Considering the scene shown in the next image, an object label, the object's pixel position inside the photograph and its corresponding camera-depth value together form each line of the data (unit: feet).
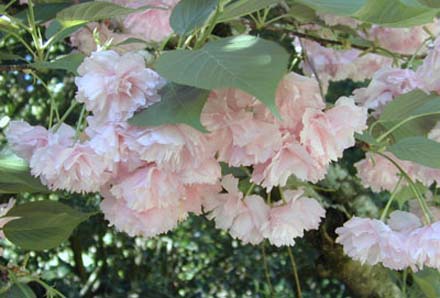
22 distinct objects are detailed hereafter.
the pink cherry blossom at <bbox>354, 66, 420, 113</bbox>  2.80
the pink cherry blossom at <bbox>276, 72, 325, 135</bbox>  2.16
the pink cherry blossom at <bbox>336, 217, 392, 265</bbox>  2.53
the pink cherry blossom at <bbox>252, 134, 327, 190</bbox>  2.20
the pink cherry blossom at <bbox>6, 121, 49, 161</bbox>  2.34
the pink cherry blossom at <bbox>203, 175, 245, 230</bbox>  2.53
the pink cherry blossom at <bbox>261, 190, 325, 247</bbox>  2.53
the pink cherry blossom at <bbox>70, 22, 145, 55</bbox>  3.22
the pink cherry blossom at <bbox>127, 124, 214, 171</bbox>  2.08
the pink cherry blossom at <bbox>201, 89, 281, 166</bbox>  2.16
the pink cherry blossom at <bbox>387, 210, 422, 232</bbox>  2.59
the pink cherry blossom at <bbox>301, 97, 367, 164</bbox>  2.20
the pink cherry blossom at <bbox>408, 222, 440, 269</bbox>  2.43
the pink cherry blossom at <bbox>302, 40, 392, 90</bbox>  3.98
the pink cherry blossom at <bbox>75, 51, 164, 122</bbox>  2.12
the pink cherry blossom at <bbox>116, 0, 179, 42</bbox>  2.93
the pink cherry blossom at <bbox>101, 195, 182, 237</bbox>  2.33
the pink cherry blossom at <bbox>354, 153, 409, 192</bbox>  3.02
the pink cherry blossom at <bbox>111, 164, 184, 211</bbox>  2.20
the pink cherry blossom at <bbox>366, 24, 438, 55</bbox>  3.68
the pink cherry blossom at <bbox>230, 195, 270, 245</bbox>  2.57
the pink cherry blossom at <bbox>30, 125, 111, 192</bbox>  2.17
